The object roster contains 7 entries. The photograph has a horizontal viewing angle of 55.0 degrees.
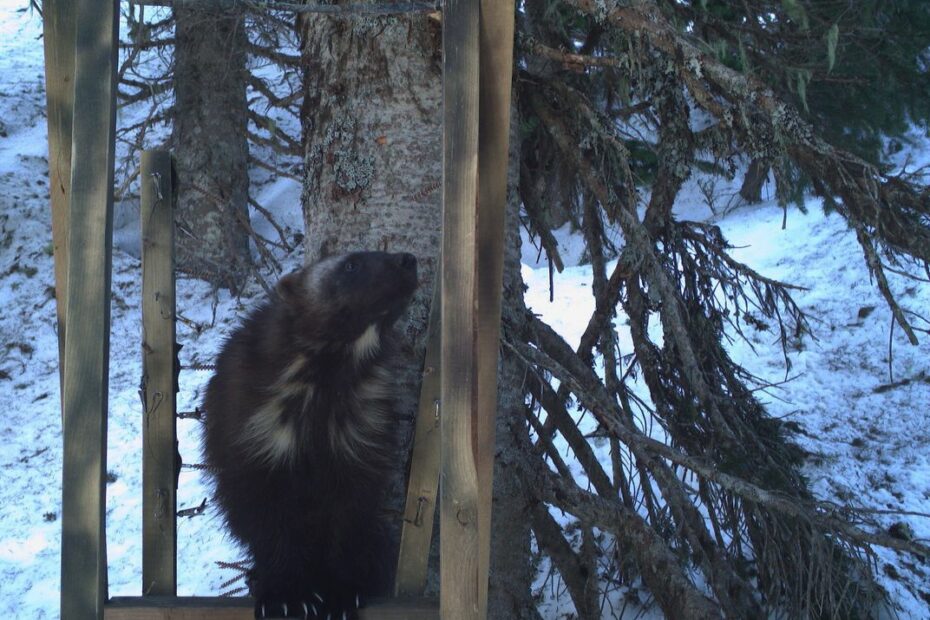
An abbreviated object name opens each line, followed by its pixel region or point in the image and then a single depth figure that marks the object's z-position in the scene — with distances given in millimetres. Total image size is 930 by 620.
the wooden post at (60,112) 2588
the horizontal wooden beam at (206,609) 2549
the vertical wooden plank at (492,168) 2330
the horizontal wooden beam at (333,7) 2783
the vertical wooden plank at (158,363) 2875
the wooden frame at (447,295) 2160
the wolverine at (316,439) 2926
